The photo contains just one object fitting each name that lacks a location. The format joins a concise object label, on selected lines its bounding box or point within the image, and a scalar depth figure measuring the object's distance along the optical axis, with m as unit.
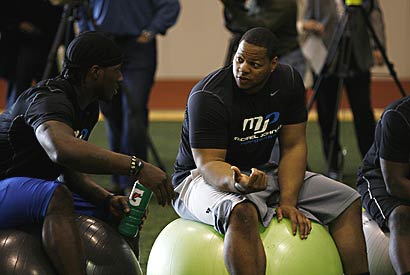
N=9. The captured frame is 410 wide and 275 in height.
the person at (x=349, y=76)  14.39
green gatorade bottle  8.90
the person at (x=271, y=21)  13.35
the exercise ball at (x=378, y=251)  9.47
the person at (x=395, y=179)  9.26
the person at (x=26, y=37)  15.17
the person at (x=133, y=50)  13.77
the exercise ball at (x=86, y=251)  8.07
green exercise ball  8.66
